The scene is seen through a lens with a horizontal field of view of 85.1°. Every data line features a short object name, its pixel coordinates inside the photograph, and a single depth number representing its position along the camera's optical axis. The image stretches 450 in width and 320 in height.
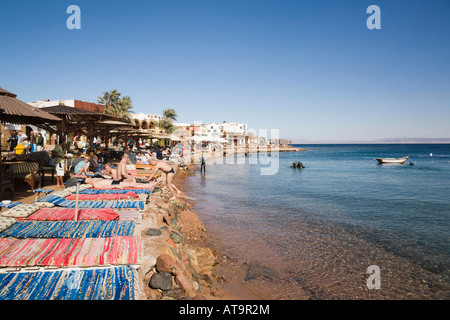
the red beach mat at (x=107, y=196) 7.88
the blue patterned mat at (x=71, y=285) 3.20
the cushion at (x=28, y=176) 8.81
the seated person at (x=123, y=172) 10.02
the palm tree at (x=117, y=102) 41.53
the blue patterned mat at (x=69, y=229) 4.86
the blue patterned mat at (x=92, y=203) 6.97
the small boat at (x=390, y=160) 49.60
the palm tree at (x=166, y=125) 50.91
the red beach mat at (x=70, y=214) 5.86
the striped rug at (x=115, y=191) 8.70
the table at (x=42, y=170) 9.55
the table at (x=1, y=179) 7.45
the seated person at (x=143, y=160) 17.54
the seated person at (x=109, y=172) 10.22
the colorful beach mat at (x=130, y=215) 6.31
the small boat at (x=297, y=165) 40.12
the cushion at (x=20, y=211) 5.75
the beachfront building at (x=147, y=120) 48.73
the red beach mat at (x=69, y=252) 3.84
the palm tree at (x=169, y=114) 56.75
